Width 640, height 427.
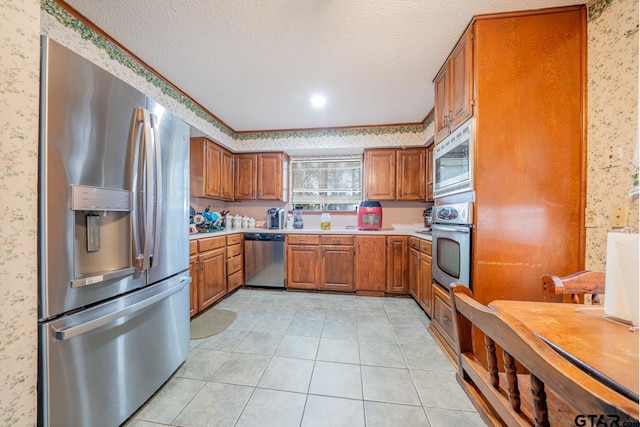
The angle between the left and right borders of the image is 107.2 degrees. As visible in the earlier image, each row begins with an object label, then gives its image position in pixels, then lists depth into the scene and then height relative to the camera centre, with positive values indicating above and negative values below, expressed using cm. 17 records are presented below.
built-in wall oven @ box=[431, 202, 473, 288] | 157 -22
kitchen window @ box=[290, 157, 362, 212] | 389 +50
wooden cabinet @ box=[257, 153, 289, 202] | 370 +58
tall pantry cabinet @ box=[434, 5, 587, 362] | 145 +41
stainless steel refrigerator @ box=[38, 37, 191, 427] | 89 -15
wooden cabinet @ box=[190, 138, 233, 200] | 304 +58
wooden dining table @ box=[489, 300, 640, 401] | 52 -35
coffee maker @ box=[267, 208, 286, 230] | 360 -8
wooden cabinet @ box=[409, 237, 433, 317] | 234 -65
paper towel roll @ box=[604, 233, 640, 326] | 65 -18
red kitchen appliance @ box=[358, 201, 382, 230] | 339 -5
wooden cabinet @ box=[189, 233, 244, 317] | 232 -64
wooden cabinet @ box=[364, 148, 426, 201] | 340 +58
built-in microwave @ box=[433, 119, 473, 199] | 158 +40
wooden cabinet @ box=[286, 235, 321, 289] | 317 -66
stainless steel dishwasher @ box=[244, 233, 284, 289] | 325 -63
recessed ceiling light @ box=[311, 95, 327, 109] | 259 +127
